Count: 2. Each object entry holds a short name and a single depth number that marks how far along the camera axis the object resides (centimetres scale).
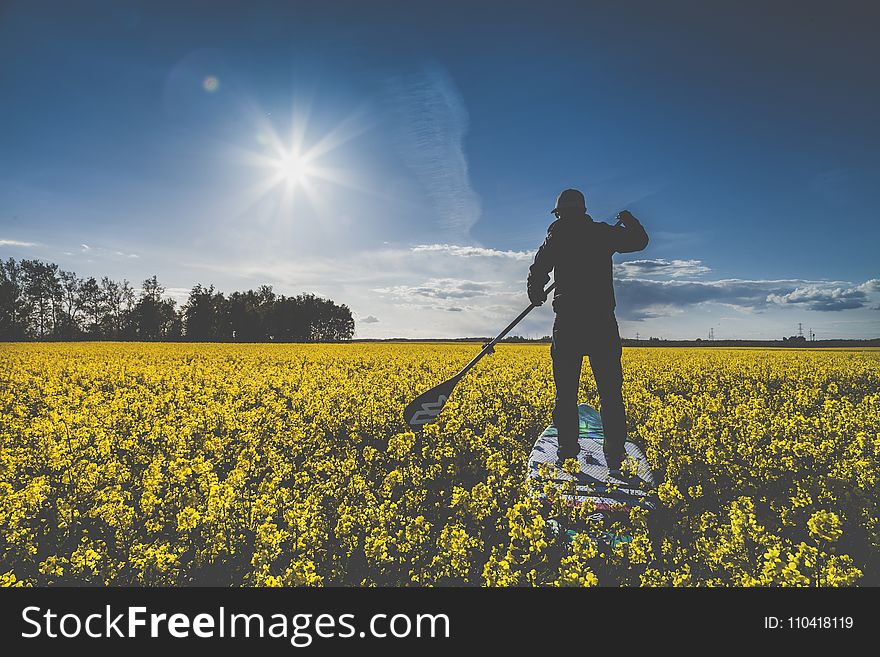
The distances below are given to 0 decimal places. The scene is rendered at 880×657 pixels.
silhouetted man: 475
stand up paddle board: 439
